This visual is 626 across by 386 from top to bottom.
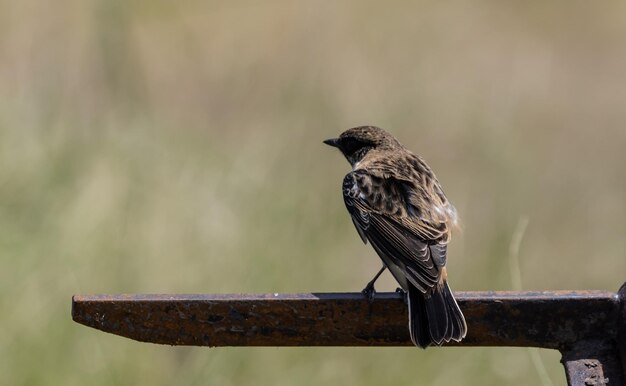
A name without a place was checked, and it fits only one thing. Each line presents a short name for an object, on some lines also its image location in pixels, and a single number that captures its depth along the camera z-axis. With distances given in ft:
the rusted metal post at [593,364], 26.68
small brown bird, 32.68
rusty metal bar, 27.14
